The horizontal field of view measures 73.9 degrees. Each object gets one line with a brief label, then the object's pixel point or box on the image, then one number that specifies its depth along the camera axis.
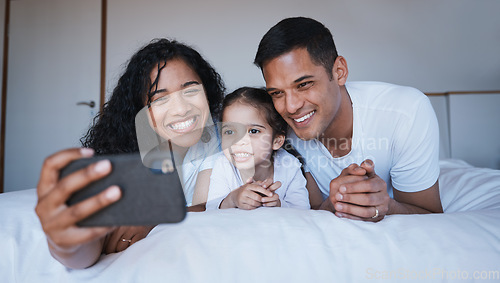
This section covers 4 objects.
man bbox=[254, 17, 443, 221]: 1.12
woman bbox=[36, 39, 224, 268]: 1.17
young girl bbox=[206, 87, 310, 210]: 1.27
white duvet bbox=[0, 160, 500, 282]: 0.61
